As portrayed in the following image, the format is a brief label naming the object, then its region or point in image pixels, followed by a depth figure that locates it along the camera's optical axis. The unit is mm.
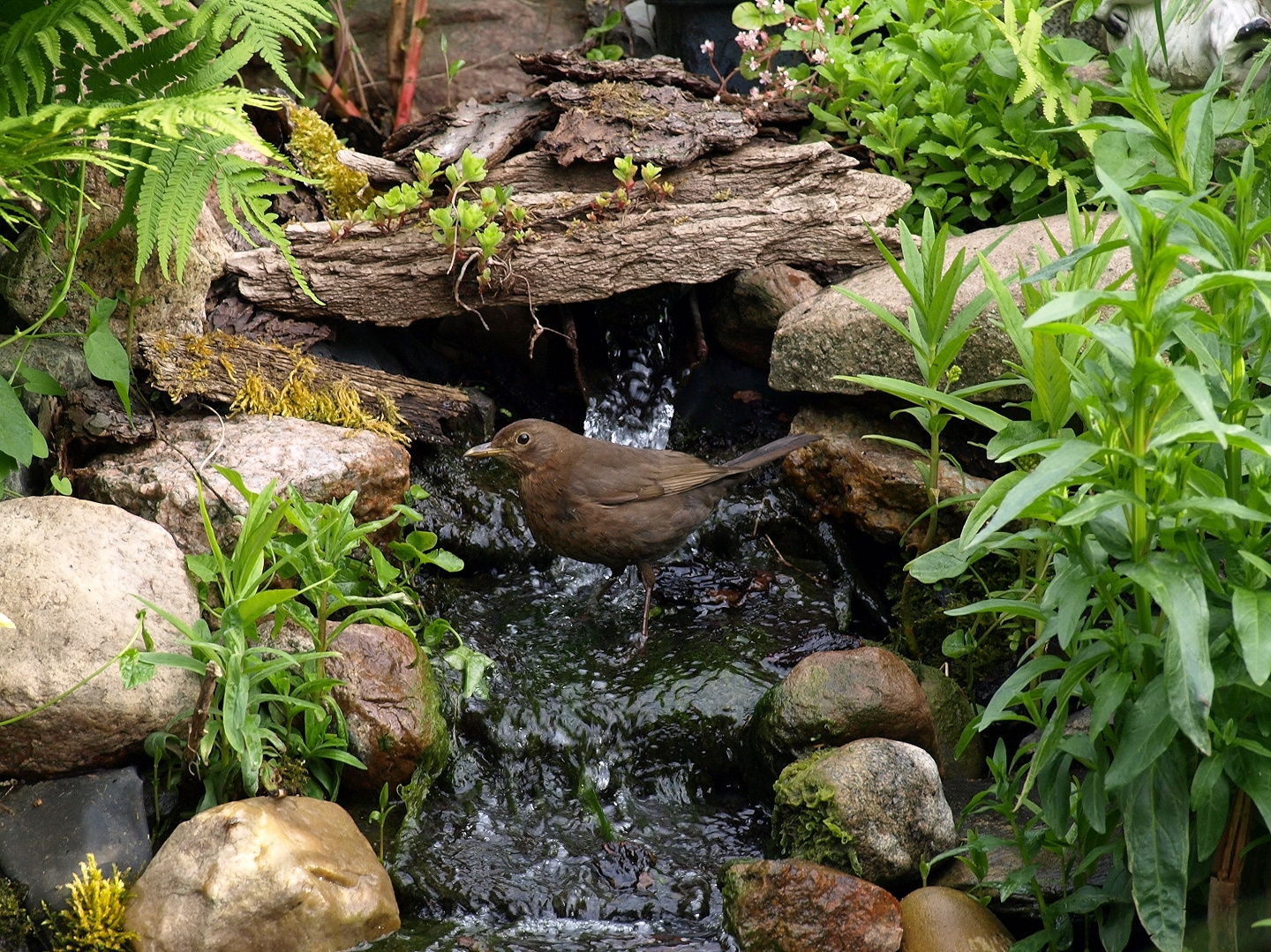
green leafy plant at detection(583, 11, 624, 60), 7204
